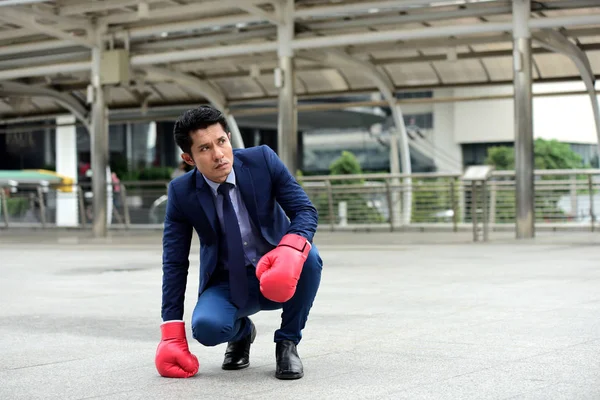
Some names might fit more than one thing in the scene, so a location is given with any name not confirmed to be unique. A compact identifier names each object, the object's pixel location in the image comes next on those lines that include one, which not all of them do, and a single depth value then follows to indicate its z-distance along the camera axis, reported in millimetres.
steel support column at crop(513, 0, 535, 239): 14797
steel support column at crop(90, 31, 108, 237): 18516
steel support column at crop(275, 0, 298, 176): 16422
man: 4207
